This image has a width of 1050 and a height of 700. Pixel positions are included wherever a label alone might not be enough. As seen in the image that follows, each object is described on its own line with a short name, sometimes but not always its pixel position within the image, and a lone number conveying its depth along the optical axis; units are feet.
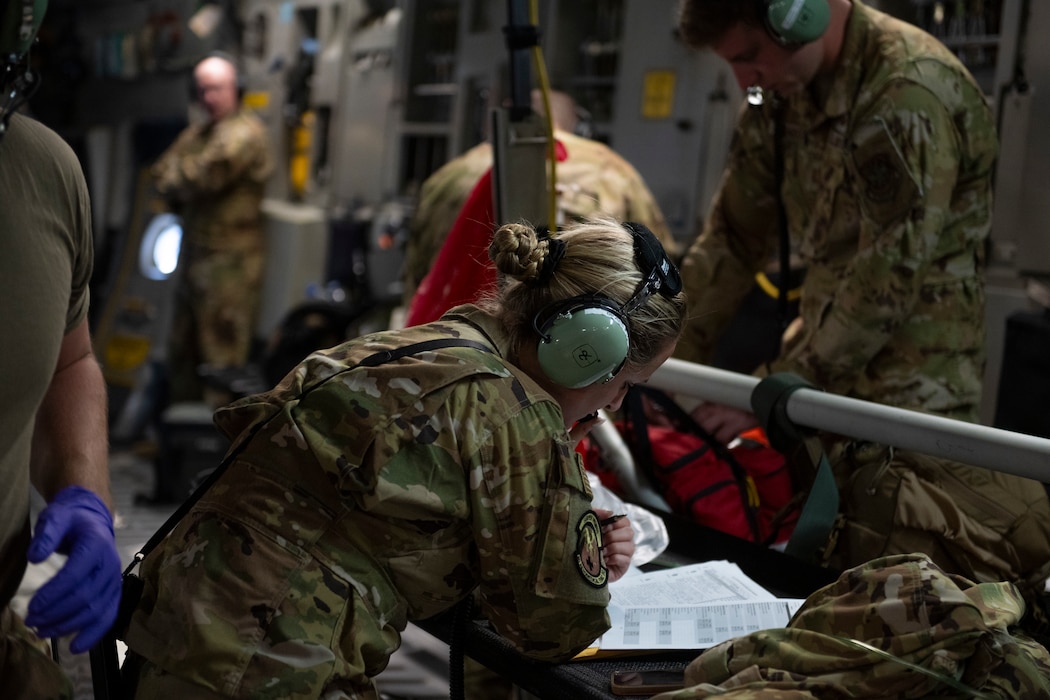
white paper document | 5.07
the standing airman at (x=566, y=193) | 10.08
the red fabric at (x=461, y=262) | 8.43
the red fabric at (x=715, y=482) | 7.21
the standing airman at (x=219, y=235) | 21.03
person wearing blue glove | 4.28
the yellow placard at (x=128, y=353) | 21.22
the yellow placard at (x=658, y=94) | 14.03
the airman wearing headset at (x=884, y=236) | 6.34
